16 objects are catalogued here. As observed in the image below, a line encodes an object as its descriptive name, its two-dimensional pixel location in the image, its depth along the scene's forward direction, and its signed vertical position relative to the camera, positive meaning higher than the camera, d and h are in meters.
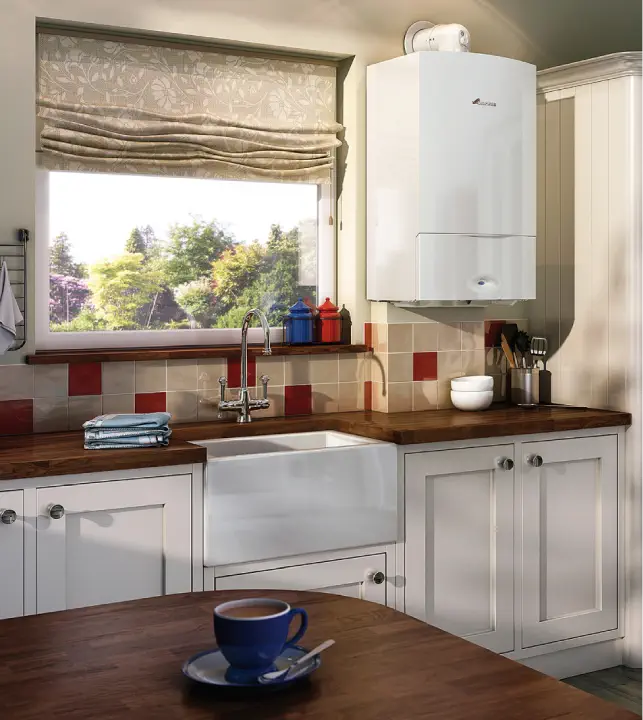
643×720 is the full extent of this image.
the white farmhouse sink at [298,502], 2.87 -0.47
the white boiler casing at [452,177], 3.54 +0.63
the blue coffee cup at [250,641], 1.15 -0.35
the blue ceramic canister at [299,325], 3.76 +0.09
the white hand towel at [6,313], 3.05 +0.11
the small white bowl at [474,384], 3.78 -0.14
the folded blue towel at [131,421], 2.86 -0.22
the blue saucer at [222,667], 1.15 -0.39
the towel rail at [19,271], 3.18 +0.25
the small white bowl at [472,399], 3.77 -0.20
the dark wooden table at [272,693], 1.10 -0.40
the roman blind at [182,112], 3.36 +0.86
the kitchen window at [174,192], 3.39 +0.57
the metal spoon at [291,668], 1.15 -0.39
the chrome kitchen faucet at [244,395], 3.34 -0.17
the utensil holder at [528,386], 3.90 -0.15
